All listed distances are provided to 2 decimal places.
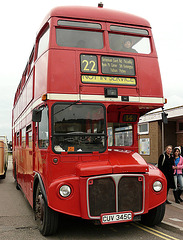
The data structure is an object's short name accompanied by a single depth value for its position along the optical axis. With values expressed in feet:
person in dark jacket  29.09
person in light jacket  29.50
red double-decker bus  16.63
